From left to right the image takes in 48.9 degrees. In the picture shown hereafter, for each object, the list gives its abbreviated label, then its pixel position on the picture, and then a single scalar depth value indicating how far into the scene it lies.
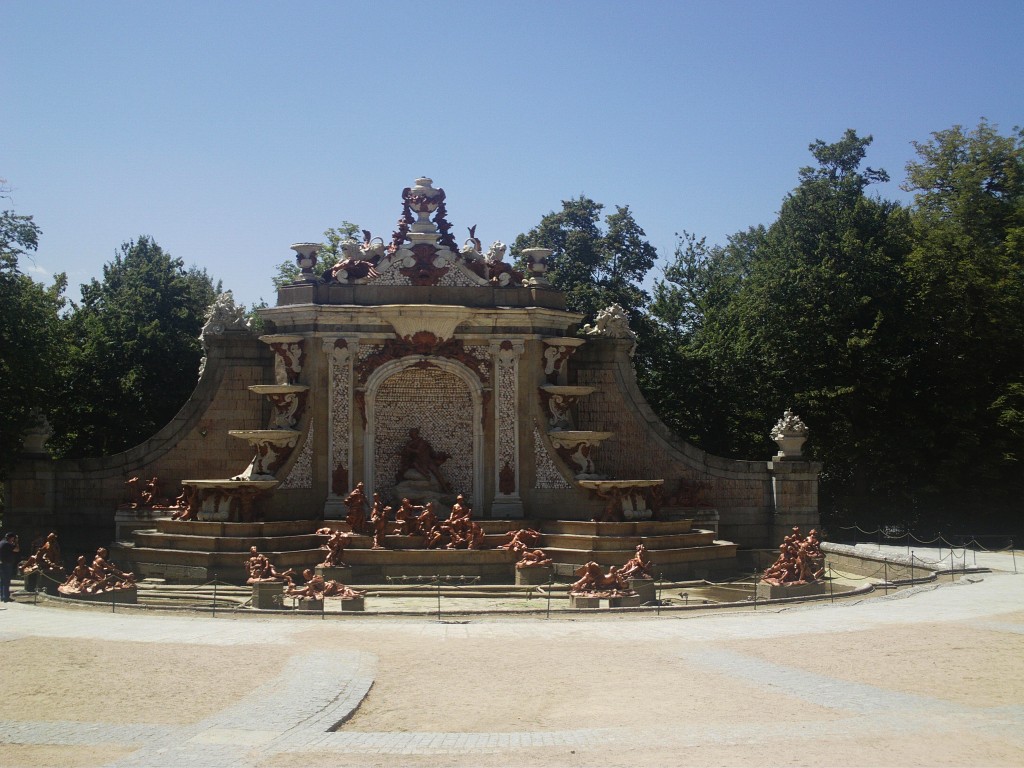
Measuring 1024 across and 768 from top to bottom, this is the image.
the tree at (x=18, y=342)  28.38
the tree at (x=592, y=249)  45.41
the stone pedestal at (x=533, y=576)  25.08
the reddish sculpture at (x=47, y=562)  23.39
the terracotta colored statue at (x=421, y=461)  28.91
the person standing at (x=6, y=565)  21.72
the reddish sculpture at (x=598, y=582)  22.20
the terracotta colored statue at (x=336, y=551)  25.11
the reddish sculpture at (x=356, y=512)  26.69
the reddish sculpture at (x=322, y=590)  21.12
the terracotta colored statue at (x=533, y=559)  25.16
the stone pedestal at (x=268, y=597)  20.84
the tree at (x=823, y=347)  36.22
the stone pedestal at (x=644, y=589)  21.83
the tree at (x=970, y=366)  34.97
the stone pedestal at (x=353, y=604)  20.73
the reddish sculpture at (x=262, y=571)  23.48
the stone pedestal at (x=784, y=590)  22.64
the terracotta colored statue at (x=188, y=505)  27.07
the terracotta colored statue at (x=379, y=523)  26.25
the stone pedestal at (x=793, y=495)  30.75
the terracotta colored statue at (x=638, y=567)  22.91
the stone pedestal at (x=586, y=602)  21.38
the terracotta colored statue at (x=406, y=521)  26.73
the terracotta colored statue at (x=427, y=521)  26.59
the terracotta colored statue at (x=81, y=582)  21.69
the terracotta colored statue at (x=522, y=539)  26.31
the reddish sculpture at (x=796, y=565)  23.23
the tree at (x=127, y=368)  38.56
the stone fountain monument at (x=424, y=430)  28.25
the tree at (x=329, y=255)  47.03
